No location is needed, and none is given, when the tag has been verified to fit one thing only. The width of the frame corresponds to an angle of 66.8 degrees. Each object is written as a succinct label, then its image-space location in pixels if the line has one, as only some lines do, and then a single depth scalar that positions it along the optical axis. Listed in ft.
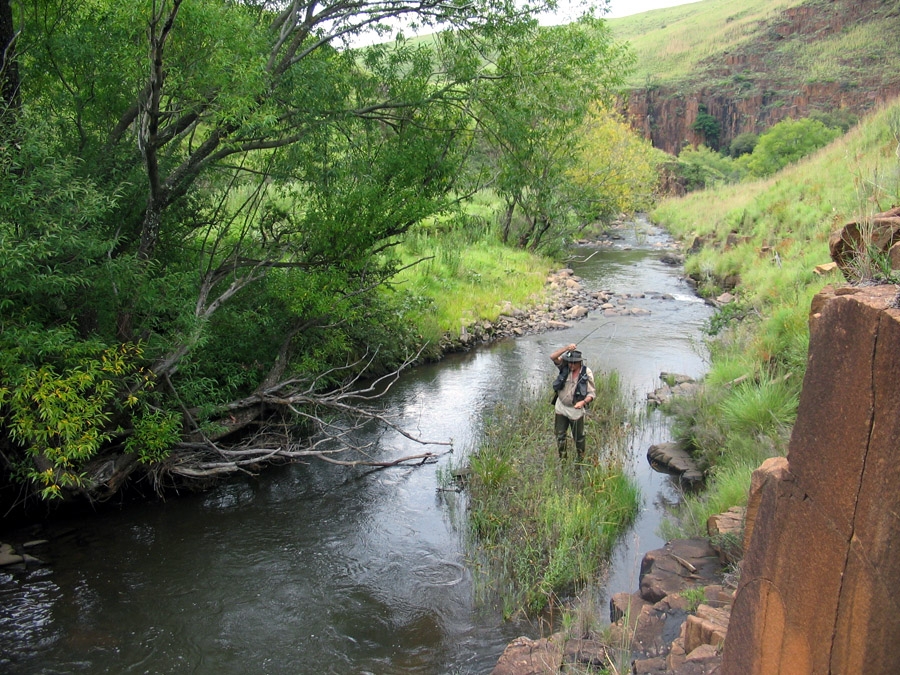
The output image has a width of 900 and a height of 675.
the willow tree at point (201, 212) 24.29
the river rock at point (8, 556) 25.95
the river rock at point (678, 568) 21.20
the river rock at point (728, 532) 21.38
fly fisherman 31.22
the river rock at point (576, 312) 68.28
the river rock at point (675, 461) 32.17
